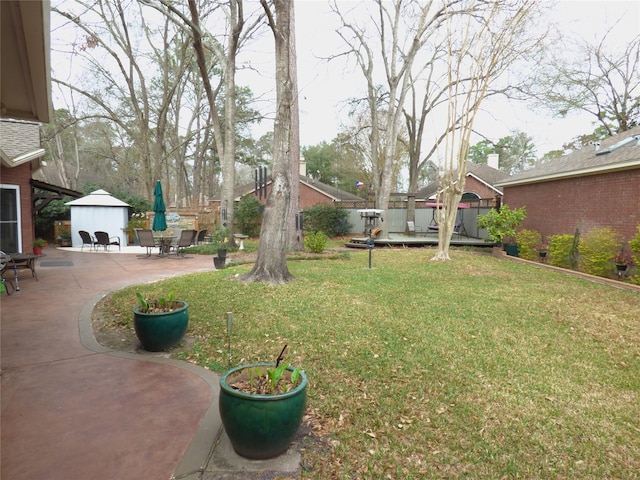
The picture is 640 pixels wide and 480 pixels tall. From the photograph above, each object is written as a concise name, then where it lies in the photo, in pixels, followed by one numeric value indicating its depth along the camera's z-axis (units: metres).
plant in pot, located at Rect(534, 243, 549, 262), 11.05
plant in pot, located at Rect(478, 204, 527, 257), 12.08
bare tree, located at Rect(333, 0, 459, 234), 16.70
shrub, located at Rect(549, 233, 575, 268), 9.73
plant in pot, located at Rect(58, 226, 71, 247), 15.86
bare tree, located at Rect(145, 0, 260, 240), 13.05
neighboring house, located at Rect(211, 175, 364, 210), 29.48
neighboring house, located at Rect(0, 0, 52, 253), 2.39
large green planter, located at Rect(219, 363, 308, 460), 2.23
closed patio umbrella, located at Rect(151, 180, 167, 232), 13.32
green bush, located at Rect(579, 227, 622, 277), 8.51
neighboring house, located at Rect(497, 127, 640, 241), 9.25
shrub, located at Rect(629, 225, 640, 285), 7.60
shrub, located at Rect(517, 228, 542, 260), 11.41
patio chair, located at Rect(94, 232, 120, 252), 13.71
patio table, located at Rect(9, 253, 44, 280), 7.26
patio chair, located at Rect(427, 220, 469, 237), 18.69
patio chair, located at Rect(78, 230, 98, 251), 14.21
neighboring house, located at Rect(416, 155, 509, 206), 29.17
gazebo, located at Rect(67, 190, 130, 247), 15.23
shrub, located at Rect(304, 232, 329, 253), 11.62
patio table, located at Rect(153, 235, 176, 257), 12.26
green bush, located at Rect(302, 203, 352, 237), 19.08
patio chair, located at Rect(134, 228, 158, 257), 12.02
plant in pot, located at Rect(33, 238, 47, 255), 12.01
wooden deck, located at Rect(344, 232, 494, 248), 15.08
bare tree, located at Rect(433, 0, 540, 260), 10.24
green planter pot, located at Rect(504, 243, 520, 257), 12.07
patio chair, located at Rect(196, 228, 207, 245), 14.80
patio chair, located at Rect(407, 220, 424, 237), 19.25
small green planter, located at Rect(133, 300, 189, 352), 3.98
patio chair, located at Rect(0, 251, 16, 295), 6.15
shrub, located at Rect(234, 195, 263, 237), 18.64
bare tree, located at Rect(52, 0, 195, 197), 16.65
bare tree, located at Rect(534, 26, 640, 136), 19.29
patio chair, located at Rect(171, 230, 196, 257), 12.24
